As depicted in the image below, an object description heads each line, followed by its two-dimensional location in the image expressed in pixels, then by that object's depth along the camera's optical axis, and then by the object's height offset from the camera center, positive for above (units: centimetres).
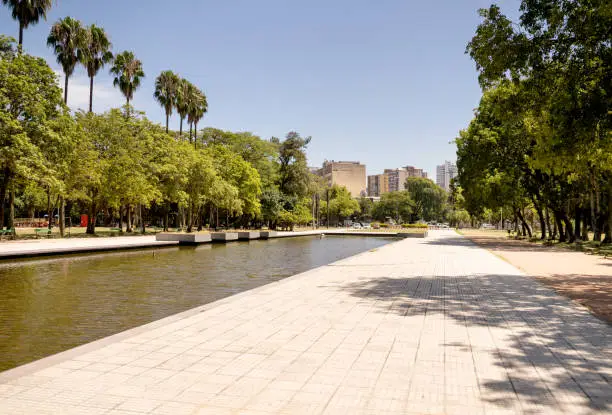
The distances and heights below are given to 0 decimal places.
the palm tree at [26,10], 3097 +1487
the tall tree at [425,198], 12612 +740
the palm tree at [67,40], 3622 +1496
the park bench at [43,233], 3437 -104
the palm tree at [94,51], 3769 +1512
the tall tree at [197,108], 5450 +1429
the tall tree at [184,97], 5085 +1468
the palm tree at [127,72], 4409 +1509
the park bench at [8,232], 3118 -86
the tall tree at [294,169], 7206 +881
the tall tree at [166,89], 5003 +1499
